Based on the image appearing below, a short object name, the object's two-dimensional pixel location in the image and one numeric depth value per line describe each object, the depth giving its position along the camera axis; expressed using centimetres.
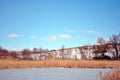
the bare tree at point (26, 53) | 5808
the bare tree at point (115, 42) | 5080
